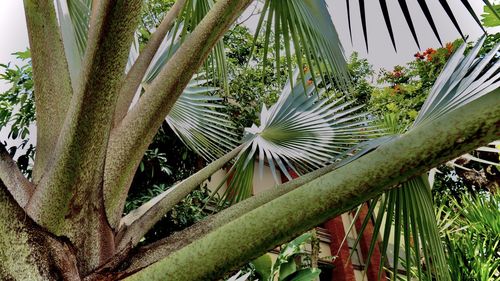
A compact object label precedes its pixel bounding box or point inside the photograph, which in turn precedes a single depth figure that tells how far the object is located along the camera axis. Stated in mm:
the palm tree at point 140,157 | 838
